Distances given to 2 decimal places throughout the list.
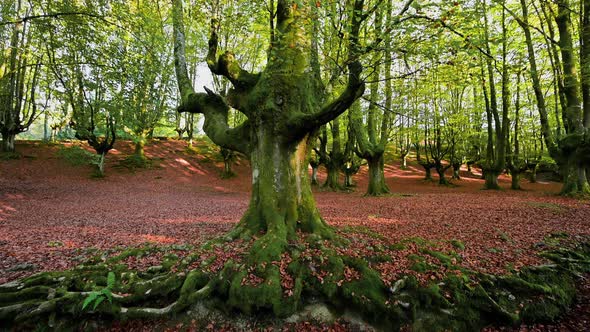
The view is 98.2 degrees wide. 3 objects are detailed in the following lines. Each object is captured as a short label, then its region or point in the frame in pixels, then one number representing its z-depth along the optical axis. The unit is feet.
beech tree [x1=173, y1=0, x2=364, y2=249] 15.81
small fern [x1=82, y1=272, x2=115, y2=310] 9.68
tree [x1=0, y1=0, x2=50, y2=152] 48.03
